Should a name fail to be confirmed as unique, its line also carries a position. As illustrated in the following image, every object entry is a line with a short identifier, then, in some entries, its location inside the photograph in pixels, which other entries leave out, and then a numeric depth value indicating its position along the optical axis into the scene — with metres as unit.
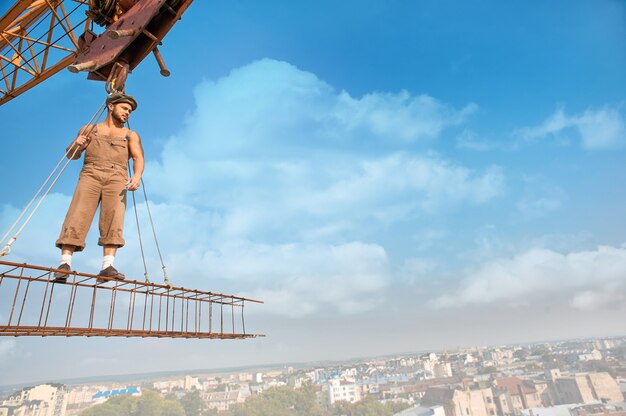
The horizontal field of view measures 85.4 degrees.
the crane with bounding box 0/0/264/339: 2.28
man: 3.00
